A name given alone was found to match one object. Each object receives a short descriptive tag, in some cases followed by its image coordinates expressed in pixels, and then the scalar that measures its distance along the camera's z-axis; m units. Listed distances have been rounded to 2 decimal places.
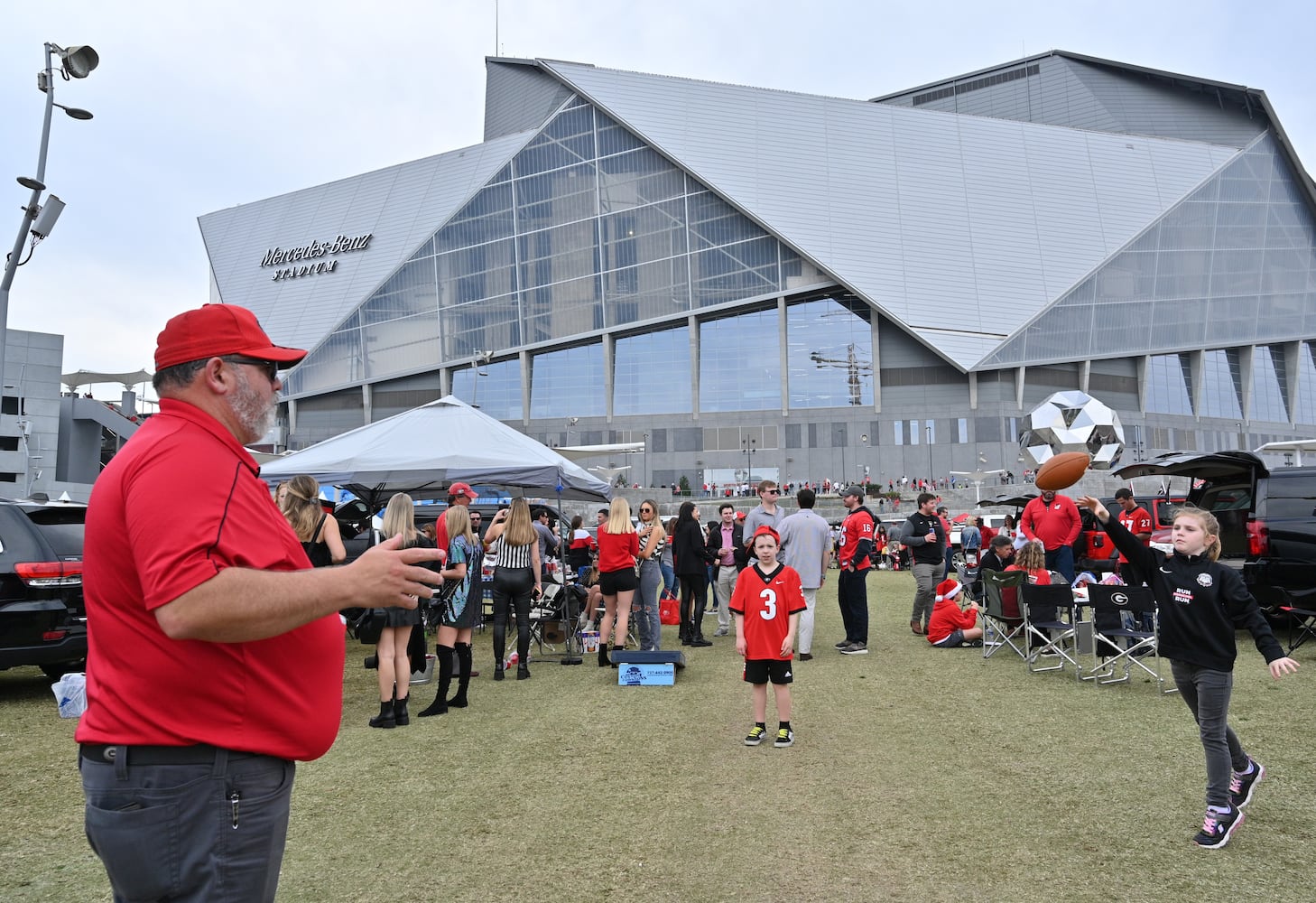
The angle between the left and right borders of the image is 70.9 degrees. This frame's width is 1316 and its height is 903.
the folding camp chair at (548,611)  12.06
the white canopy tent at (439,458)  11.55
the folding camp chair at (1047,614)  9.66
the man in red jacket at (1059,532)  12.54
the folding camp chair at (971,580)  13.95
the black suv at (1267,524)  10.66
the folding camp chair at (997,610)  10.73
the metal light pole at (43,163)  12.95
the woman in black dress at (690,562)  12.90
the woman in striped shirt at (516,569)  9.57
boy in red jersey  6.98
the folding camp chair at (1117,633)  8.74
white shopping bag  4.54
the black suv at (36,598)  7.79
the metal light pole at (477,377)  64.12
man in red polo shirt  1.83
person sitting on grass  12.32
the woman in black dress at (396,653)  7.65
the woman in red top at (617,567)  10.66
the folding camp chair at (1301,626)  10.44
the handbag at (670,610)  15.52
